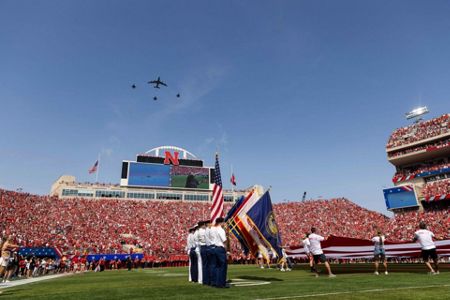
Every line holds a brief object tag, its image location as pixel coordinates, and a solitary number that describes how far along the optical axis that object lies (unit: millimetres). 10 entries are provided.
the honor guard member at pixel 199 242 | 9906
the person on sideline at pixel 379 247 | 12906
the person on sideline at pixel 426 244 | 11109
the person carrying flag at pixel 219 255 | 8641
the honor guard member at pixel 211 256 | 8930
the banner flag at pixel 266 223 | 15492
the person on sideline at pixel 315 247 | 11953
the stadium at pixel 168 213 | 34406
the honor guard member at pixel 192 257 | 11195
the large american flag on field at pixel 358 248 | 14875
